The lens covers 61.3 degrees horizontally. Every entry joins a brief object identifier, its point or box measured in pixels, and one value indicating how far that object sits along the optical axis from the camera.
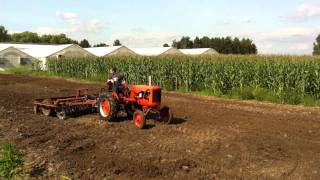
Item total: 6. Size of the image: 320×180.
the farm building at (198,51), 38.54
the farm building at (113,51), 35.52
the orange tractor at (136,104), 6.75
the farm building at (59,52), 32.44
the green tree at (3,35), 70.02
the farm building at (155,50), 36.43
